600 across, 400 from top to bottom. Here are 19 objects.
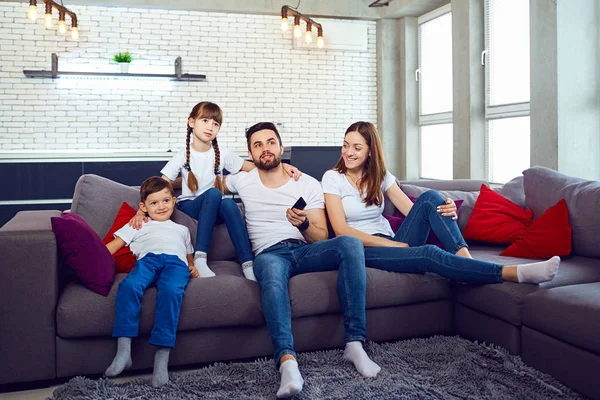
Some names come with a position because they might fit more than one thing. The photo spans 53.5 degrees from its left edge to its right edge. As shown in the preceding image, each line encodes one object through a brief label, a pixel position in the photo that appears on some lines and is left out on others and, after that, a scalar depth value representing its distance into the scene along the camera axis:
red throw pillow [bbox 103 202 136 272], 2.96
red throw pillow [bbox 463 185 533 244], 3.47
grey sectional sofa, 2.41
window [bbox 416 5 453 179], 7.05
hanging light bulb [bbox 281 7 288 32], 6.23
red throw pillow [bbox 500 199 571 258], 3.17
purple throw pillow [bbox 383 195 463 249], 3.33
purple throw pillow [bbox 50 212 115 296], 2.61
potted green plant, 6.93
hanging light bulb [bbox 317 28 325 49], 7.02
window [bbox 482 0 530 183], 5.55
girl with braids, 3.11
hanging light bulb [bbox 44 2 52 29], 5.70
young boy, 2.47
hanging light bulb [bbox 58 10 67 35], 6.01
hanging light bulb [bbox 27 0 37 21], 5.45
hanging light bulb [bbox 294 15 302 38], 6.53
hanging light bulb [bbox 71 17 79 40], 6.21
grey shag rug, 2.31
